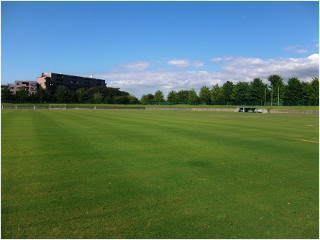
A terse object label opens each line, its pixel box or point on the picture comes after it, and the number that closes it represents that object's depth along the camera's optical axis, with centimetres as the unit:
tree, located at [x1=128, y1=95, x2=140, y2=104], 16412
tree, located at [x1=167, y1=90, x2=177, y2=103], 15139
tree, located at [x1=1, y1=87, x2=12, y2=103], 10581
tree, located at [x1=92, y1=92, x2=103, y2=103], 13881
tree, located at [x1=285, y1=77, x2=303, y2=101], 9550
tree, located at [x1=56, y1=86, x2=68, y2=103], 12612
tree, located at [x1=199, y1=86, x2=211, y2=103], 13475
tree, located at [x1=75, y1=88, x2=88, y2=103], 13325
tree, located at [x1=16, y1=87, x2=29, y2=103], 11232
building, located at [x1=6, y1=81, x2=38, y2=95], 16025
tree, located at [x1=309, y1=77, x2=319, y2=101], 8219
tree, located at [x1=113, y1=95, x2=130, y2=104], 15130
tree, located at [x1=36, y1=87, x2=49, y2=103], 11831
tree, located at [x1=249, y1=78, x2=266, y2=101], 10594
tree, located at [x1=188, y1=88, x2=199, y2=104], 13588
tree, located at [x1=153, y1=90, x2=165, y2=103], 16579
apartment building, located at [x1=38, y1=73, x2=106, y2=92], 16188
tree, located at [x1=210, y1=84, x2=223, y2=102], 12088
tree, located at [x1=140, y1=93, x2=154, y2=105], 17670
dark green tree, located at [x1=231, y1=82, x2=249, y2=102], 10834
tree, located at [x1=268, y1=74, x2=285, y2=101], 9820
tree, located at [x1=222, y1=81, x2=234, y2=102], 11841
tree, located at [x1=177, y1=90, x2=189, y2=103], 14708
